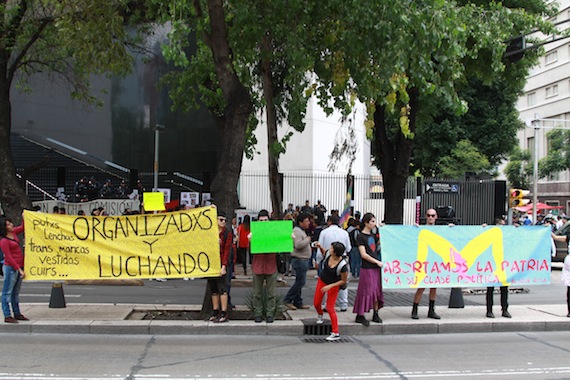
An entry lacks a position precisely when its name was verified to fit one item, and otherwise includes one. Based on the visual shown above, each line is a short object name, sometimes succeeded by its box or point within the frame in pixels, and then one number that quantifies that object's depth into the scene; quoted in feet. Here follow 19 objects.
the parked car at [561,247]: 69.31
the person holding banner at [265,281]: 31.37
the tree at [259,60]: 37.83
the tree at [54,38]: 44.68
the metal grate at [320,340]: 28.81
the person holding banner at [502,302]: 33.71
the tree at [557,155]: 144.66
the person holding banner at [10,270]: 29.48
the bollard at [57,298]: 33.96
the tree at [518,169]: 148.46
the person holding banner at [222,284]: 31.14
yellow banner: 31.63
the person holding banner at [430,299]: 32.86
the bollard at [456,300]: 36.78
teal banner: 33.12
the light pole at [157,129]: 61.38
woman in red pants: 28.66
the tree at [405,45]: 33.96
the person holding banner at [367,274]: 30.78
